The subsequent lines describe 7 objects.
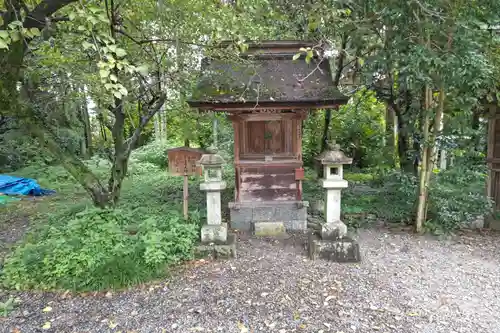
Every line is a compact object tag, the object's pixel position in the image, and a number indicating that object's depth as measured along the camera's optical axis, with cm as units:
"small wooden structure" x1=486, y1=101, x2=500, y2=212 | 617
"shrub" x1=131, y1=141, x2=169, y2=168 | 1405
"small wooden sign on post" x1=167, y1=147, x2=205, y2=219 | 555
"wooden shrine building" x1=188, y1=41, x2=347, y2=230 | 606
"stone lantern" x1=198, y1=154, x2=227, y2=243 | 521
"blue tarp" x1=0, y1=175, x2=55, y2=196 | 930
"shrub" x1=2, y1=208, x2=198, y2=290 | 417
